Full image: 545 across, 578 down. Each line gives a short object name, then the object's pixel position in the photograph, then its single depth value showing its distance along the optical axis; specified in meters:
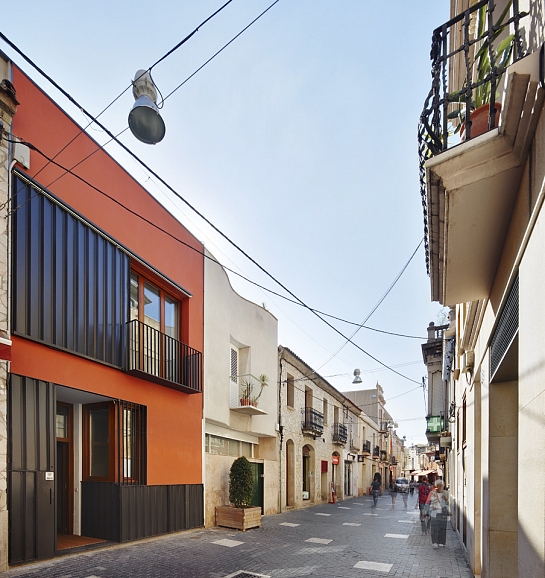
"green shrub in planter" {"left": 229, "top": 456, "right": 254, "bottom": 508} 13.56
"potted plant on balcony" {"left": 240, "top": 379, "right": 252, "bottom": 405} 16.28
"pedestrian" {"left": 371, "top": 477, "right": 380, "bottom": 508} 25.29
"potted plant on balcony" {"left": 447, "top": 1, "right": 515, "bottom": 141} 3.63
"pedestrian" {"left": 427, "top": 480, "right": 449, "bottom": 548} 11.27
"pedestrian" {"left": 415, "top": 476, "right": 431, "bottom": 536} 13.91
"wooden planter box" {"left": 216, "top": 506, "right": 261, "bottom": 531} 12.96
